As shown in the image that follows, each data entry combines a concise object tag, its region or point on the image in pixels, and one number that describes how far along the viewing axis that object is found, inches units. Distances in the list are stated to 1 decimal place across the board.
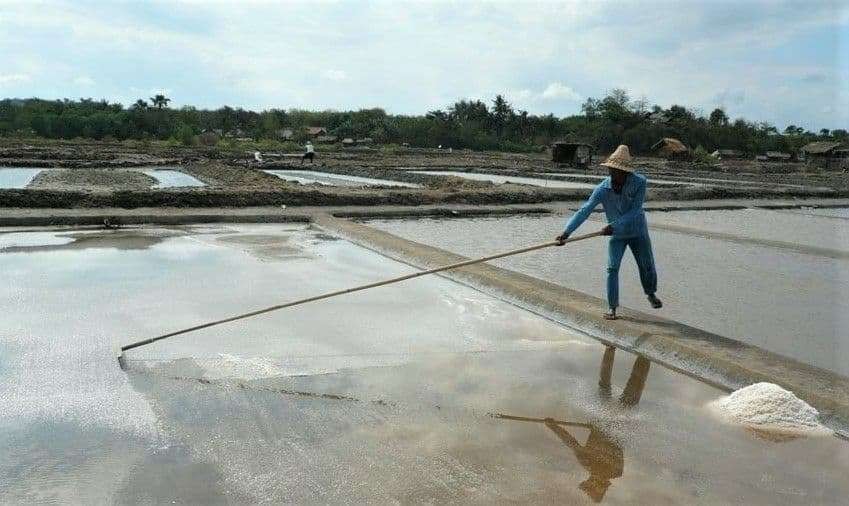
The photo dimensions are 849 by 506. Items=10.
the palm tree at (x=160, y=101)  2440.3
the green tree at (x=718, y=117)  2297.0
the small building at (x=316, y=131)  2208.9
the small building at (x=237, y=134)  2177.2
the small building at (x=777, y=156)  1809.8
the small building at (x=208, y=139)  1732.3
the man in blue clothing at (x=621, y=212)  195.3
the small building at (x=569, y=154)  1202.1
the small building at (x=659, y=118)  2076.8
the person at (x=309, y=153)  1008.7
